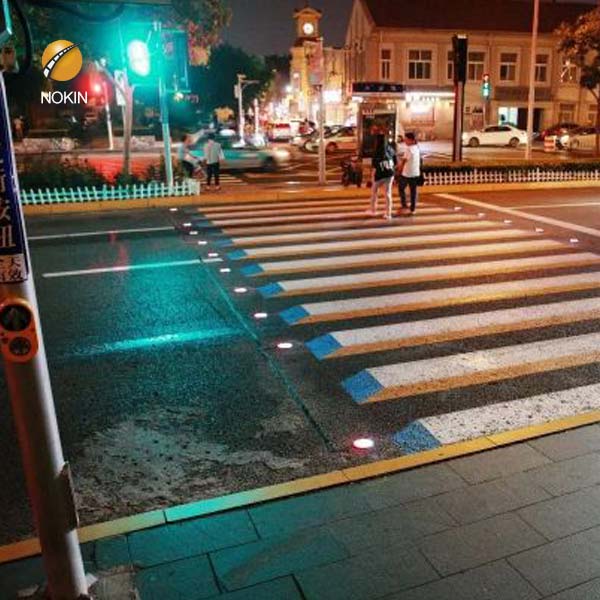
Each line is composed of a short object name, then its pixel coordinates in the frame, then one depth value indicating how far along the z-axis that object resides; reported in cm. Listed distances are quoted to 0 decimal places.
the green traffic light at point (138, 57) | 1445
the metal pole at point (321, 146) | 1968
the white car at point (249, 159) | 2600
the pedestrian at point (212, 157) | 1911
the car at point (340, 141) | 3638
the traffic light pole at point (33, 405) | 246
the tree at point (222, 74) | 6881
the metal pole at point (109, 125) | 3582
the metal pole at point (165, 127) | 1656
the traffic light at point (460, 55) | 1978
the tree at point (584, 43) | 2550
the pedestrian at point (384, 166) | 1340
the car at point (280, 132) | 4617
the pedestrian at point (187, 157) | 2125
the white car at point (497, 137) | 4134
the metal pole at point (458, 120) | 2002
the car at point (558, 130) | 4022
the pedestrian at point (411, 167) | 1370
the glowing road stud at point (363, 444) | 453
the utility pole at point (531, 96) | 2309
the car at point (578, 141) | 3885
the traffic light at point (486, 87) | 4044
